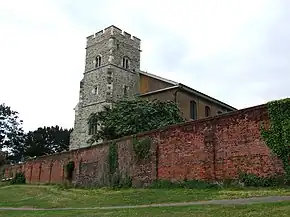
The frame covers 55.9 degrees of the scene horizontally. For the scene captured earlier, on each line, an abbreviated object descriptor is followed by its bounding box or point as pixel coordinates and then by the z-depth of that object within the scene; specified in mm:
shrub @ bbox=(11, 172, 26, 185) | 30515
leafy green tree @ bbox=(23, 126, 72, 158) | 45728
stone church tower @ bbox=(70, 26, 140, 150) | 34121
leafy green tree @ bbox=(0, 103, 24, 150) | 48395
